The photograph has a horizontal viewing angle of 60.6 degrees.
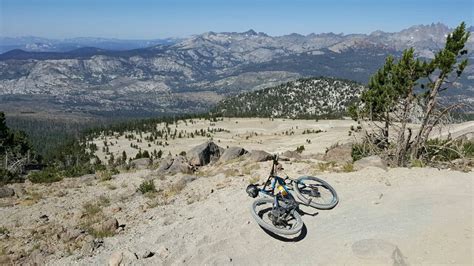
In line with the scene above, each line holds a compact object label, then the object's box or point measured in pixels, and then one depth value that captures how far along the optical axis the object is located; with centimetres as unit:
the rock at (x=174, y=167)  2833
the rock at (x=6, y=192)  2552
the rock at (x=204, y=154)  3400
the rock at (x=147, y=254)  1345
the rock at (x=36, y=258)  1411
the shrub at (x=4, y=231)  1817
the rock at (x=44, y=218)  1999
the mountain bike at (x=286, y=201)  1420
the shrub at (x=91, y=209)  1972
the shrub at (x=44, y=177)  2944
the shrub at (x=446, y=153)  2492
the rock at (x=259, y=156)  2768
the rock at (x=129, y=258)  1310
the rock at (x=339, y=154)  3374
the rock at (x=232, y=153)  3297
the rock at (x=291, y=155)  3466
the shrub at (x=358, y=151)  2733
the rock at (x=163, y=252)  1362
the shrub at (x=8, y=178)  3040
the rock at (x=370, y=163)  2064
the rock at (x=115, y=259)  1307
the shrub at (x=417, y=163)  2053
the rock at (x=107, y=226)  1641
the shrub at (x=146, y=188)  2286
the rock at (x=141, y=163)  3423
